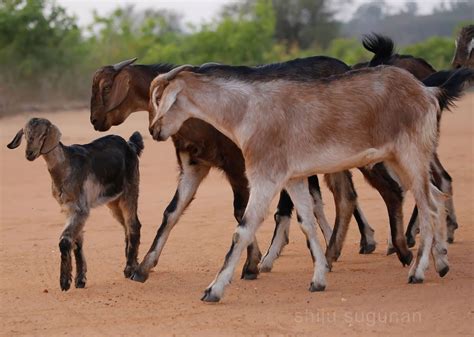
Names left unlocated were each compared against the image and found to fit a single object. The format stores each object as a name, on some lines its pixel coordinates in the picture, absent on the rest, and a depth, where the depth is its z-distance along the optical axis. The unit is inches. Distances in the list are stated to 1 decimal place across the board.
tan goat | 366.9
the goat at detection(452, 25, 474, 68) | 518.6
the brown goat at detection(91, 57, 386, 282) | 414.9
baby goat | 400.8
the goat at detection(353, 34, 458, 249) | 445.1
